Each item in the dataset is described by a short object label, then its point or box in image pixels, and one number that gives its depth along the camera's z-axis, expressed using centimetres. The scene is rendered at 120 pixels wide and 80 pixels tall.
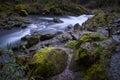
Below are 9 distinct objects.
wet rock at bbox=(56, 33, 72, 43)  525
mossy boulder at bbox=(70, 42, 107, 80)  302
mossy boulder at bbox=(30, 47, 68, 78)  324
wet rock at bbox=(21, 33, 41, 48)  551
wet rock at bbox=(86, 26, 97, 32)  597
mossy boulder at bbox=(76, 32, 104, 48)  394
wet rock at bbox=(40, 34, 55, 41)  574
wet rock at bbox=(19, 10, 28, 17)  1181
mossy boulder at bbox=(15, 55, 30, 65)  391
